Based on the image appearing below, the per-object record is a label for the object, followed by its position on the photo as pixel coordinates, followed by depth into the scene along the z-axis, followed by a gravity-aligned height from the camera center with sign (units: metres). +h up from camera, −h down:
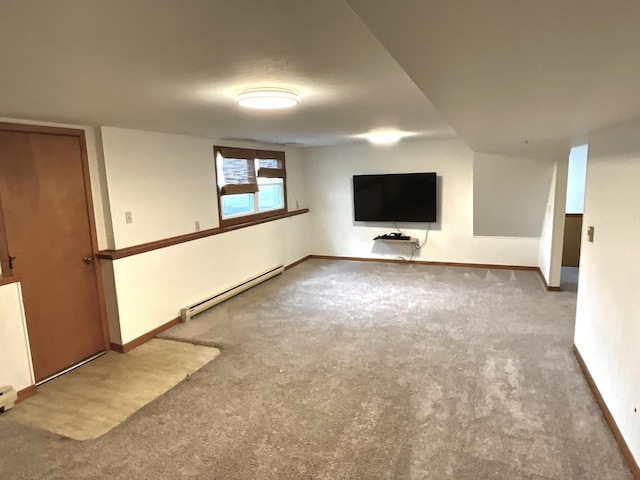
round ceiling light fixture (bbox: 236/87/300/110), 2.19 +0.49
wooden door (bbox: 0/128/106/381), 2.93 -0.41
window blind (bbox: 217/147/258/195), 5.10 +0.19
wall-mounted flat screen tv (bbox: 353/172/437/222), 6.19 -0.28
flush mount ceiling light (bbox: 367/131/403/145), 4.78 +0.57
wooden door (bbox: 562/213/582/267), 6.03 -1.00
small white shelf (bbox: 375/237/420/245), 6.42 -0.98
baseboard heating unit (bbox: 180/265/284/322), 4.32 -1.32
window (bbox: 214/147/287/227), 5.11 +0.01
